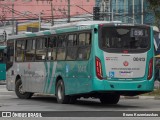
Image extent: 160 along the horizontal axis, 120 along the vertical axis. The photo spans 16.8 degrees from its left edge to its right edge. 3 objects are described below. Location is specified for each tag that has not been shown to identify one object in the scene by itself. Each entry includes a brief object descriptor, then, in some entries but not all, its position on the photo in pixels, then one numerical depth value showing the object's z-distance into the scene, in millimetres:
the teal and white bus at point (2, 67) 45378
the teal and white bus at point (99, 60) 20047
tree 27000
